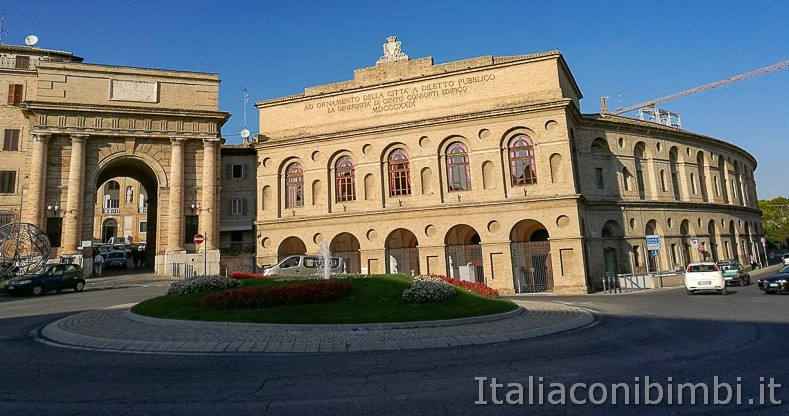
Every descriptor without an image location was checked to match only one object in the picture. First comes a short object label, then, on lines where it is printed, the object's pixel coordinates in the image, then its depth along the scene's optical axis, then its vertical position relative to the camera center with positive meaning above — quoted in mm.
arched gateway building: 33375 +10614
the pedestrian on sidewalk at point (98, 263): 34578 +1013
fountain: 20723 -45
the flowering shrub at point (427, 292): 14689 -1135
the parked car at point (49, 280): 23125 -70
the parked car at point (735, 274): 28938 -2124
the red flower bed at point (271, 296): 13961 -946
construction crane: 50781 +16399
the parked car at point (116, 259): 43000 +1592
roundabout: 10180 -1792
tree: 75188 +2851
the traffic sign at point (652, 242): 26703 +255
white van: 26584 -67
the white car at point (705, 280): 22741 -1888
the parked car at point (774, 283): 21359 -2122
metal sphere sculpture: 27734 +2219
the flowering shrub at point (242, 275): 21562 -356
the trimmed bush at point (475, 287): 20516 -1513
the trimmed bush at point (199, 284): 16991 -545
